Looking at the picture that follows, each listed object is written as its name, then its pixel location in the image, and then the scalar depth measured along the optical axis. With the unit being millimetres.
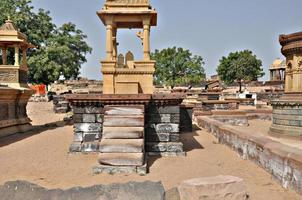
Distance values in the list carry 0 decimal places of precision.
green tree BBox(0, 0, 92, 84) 21719
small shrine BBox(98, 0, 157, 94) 6848
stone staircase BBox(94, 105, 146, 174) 4453
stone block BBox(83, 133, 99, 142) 5840
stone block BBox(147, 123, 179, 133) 5934
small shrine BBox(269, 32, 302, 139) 7875
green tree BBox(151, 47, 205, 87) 42250
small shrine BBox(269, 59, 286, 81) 42900
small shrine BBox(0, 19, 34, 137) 9055
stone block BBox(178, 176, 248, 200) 3090
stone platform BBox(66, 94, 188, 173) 5312
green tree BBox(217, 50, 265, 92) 44562
